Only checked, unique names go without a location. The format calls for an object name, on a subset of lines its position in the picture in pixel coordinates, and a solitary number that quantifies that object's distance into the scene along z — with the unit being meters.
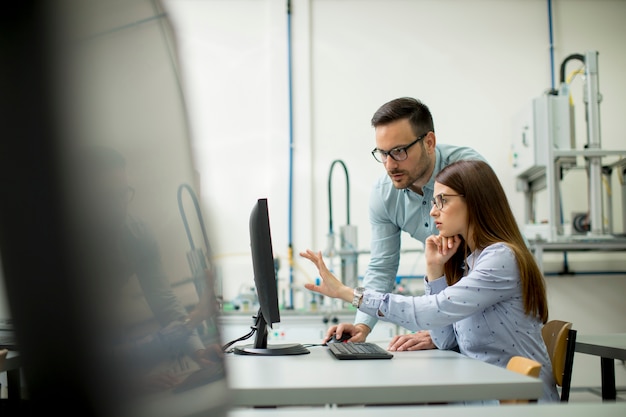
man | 1.98
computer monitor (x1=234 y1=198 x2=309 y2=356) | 1.43
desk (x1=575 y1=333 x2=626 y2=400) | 1.85
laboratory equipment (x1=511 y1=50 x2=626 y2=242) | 3.07
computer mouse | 1.75
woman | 1.50
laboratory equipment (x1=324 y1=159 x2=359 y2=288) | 3.18
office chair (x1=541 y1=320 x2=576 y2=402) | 1.66
